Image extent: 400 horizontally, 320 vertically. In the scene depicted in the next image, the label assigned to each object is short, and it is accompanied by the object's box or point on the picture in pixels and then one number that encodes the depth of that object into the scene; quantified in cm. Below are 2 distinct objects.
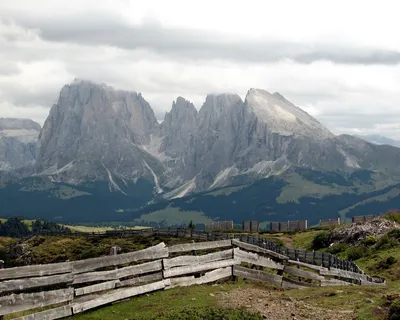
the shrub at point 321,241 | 6962
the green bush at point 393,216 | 7383
